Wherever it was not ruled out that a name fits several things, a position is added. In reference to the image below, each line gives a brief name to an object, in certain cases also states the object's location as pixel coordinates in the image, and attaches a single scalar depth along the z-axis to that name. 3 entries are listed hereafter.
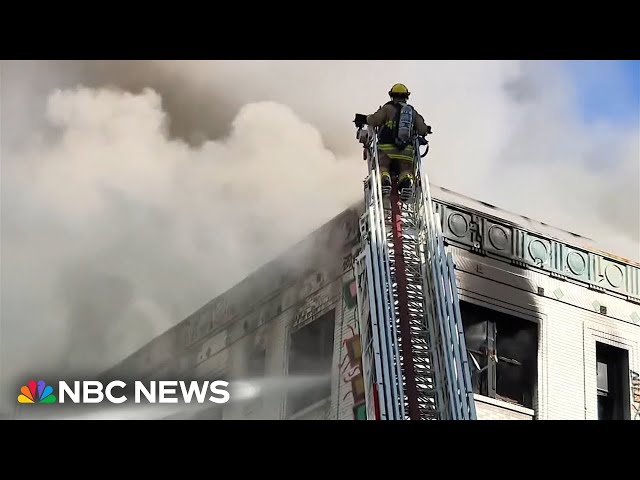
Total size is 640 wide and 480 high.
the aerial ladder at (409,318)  19.89
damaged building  23.30
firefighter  21.66
